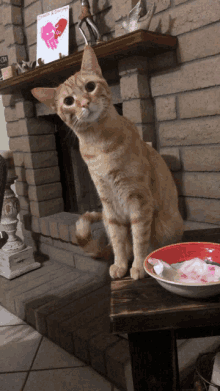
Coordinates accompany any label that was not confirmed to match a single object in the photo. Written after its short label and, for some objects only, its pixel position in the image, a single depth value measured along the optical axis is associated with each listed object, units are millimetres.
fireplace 1326
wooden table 641
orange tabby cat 927
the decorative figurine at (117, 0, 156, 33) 1319
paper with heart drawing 1760
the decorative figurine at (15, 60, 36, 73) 1888
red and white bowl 772
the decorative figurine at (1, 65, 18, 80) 1968
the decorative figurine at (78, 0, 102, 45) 1569
